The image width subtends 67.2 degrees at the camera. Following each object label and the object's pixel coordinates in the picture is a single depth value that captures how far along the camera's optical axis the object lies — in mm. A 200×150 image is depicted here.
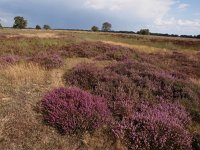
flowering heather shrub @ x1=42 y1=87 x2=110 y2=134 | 3234
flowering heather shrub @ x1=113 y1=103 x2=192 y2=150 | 3023
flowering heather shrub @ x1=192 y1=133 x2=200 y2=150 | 3096
